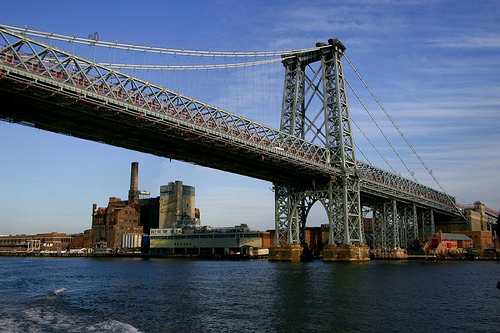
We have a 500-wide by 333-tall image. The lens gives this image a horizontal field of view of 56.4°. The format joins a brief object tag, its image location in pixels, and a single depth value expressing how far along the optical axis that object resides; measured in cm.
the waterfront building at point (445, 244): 11680
